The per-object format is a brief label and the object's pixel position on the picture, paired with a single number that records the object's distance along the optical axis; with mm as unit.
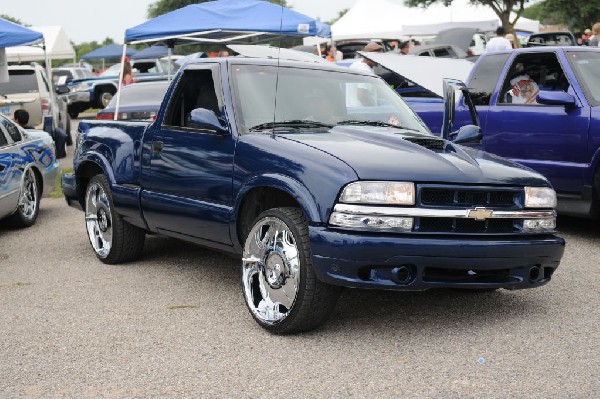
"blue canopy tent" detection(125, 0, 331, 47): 15938
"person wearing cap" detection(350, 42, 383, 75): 12923
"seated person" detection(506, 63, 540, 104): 9133
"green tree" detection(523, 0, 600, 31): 46631
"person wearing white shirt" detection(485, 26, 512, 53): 15356
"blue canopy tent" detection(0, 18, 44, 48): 15375
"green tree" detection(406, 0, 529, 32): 36812
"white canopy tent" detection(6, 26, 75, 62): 33094
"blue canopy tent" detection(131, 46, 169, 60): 39488
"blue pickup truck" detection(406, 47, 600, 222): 8195
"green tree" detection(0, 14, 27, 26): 74194
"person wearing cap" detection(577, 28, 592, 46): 20241
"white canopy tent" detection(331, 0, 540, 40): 30500
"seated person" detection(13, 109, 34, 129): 13703
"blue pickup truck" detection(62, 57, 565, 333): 4961
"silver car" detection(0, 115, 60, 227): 9352
